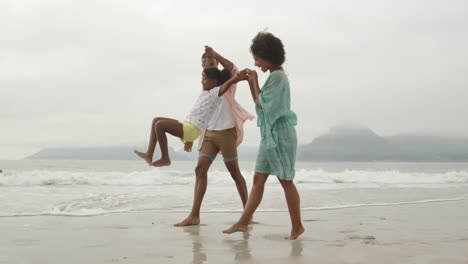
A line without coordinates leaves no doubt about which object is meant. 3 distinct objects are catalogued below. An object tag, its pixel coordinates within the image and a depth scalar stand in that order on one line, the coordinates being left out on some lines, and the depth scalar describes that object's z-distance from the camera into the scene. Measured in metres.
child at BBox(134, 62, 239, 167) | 5.00
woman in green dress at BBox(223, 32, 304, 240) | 4.39
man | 5.47
